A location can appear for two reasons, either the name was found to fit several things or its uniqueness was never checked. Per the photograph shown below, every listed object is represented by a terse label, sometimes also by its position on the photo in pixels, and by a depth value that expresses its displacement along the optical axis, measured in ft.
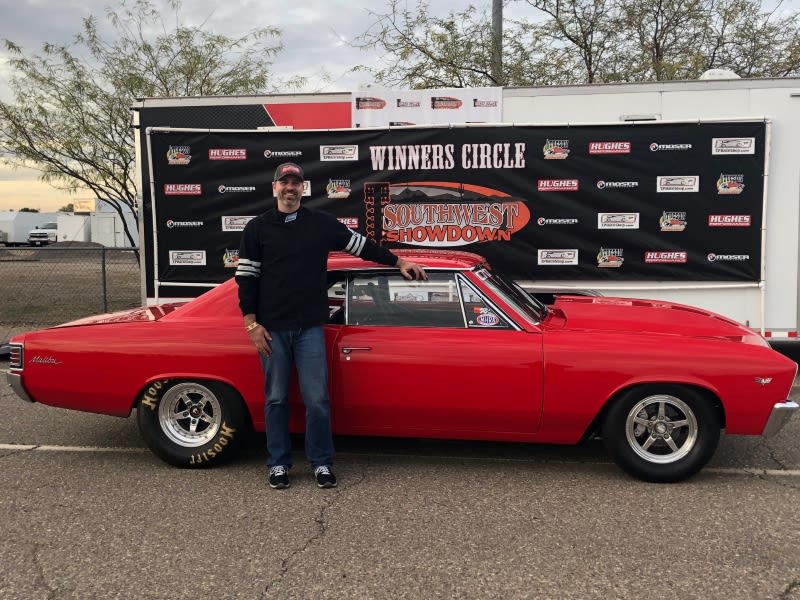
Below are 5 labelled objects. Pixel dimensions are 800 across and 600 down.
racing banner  22.44
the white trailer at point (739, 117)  21.97
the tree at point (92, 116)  39.55
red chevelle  12.80
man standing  12.87
